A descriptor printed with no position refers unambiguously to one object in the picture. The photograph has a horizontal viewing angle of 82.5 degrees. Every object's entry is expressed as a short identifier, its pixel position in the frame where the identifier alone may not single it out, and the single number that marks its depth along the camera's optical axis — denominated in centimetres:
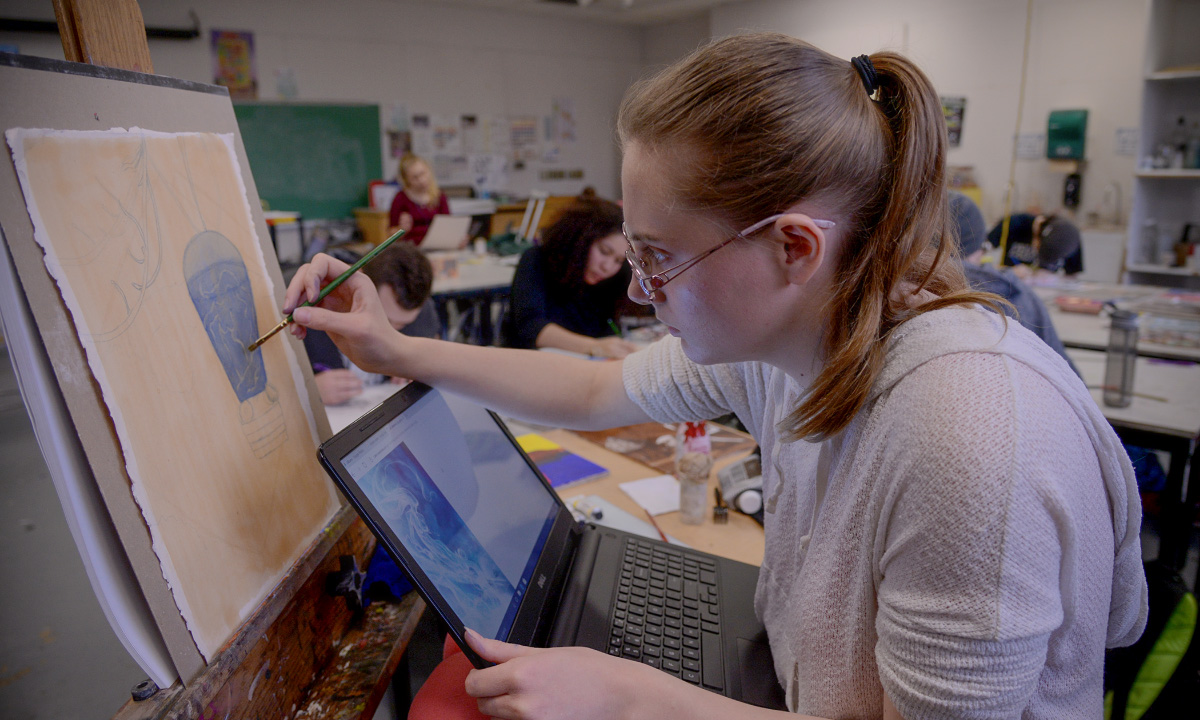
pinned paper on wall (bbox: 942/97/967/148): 527
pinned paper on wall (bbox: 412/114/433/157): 652
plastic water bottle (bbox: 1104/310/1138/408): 188
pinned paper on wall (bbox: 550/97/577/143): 750
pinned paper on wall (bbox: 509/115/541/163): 722
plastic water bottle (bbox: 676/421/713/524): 120
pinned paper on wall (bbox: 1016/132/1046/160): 498
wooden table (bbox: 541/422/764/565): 115
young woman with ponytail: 54
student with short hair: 207
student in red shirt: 533
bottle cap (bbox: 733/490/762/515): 123
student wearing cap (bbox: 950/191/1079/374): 196
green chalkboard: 563
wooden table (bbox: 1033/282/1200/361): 238
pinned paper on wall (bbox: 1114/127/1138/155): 452
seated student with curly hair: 251
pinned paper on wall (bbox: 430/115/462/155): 664
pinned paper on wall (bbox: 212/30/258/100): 534
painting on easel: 56
